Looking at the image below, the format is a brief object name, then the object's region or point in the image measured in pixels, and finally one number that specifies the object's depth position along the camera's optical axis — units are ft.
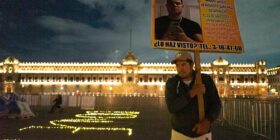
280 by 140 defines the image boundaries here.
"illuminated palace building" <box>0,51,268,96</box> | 327.06
